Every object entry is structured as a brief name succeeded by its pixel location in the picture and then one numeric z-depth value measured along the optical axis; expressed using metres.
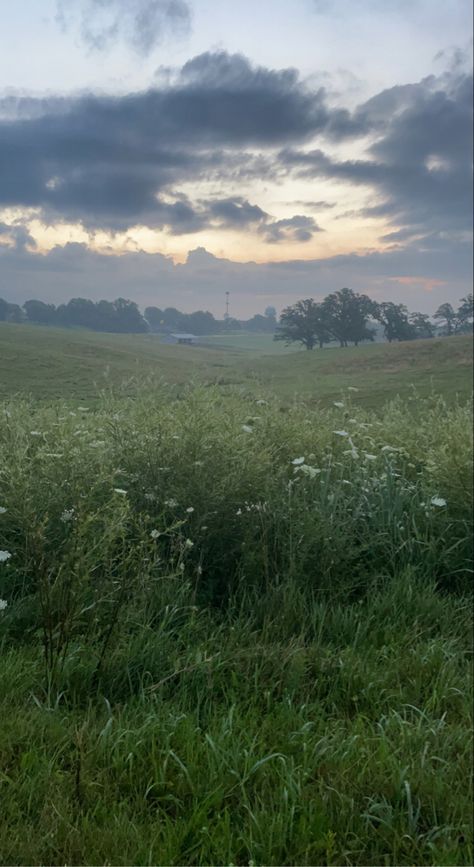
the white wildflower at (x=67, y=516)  3.29
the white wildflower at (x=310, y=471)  4.21
